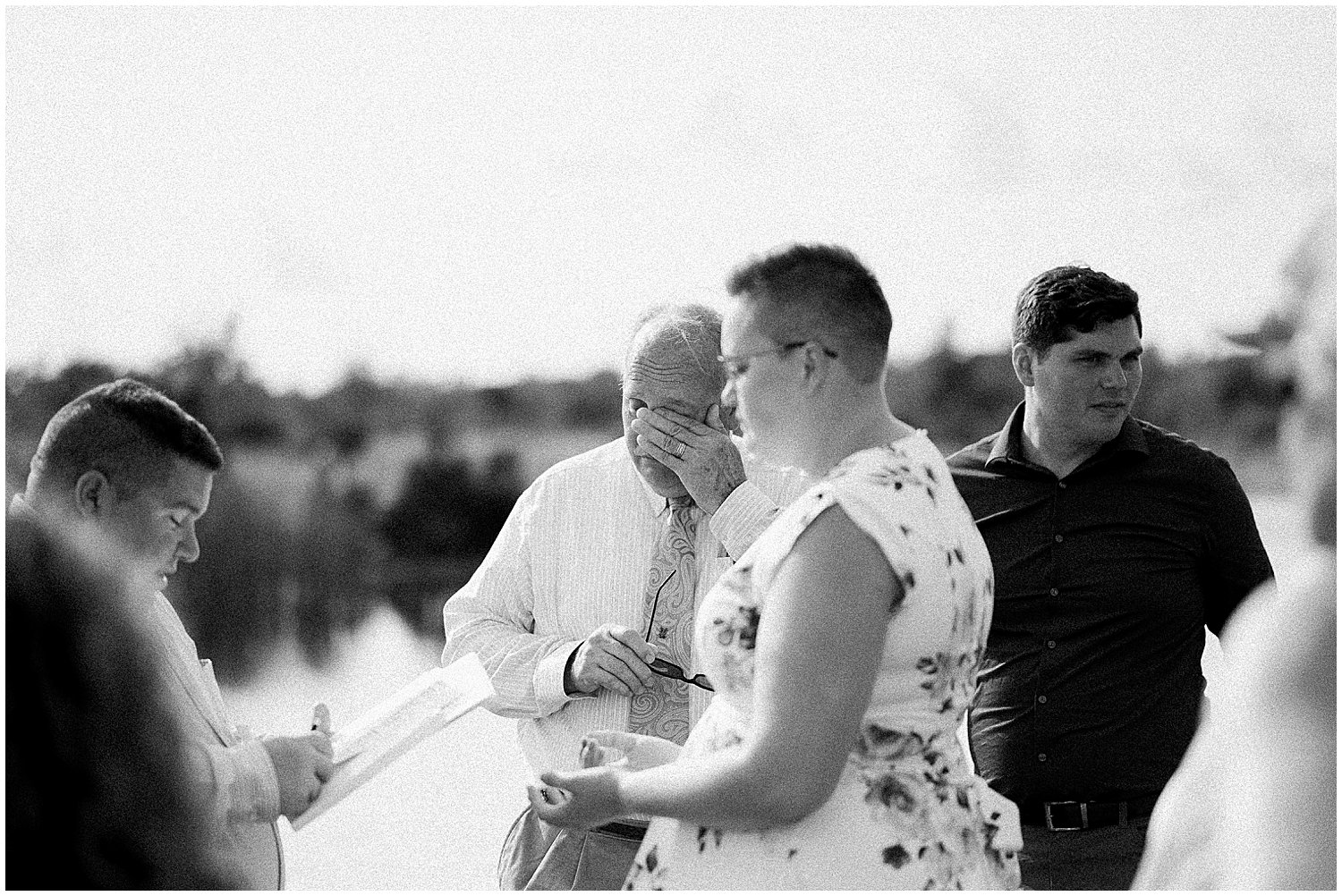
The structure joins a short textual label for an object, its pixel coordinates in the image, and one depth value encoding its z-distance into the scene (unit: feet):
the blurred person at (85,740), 5.84
